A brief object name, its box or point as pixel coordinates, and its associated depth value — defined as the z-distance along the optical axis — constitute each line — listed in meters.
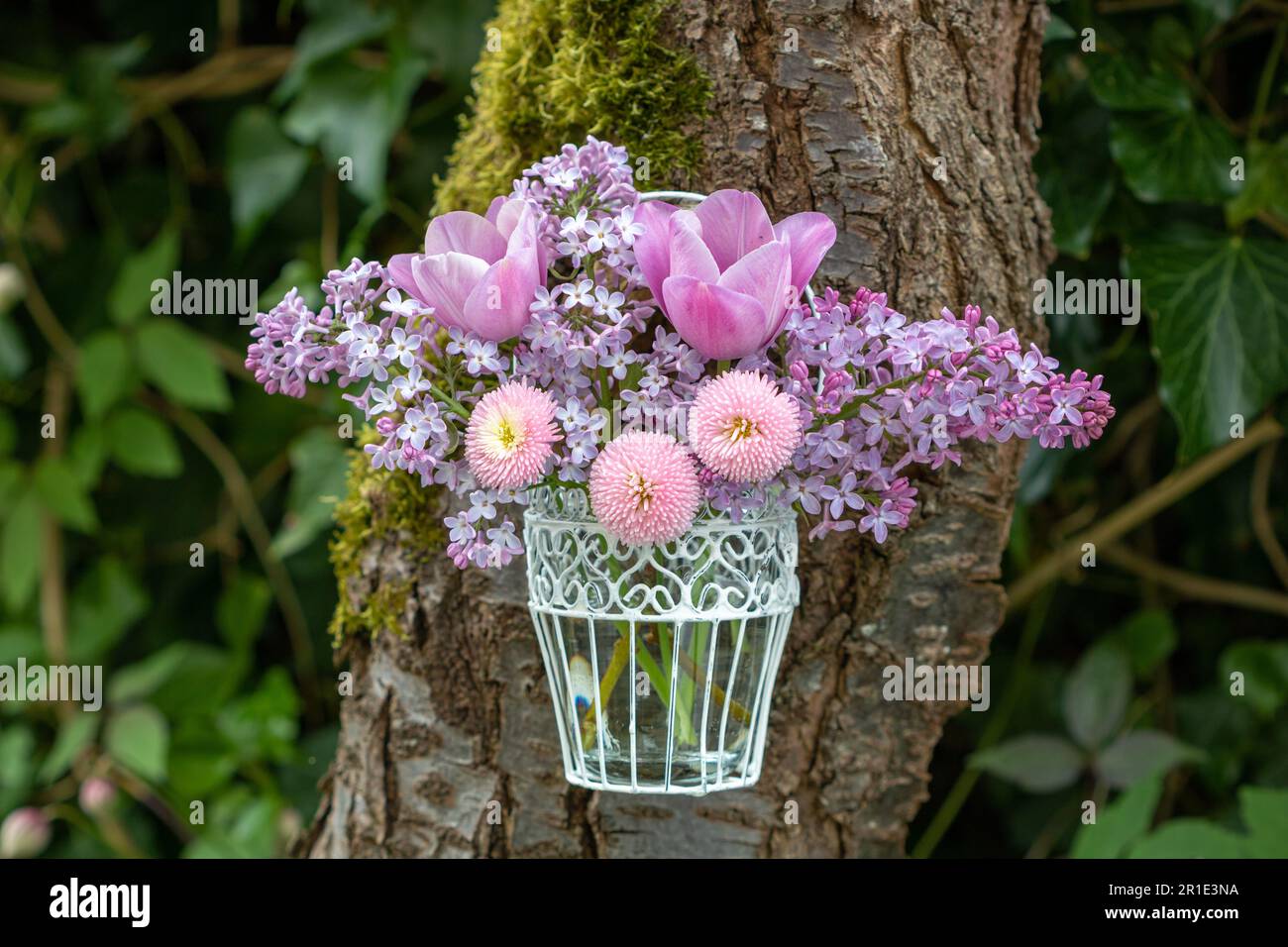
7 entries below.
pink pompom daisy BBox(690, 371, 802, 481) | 0.58
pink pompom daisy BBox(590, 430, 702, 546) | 0.58
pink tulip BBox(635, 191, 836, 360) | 0.59
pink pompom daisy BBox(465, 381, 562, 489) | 0.58
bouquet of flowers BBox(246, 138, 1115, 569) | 0.59
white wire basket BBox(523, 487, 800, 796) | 0.63
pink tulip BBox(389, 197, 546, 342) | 0.60
